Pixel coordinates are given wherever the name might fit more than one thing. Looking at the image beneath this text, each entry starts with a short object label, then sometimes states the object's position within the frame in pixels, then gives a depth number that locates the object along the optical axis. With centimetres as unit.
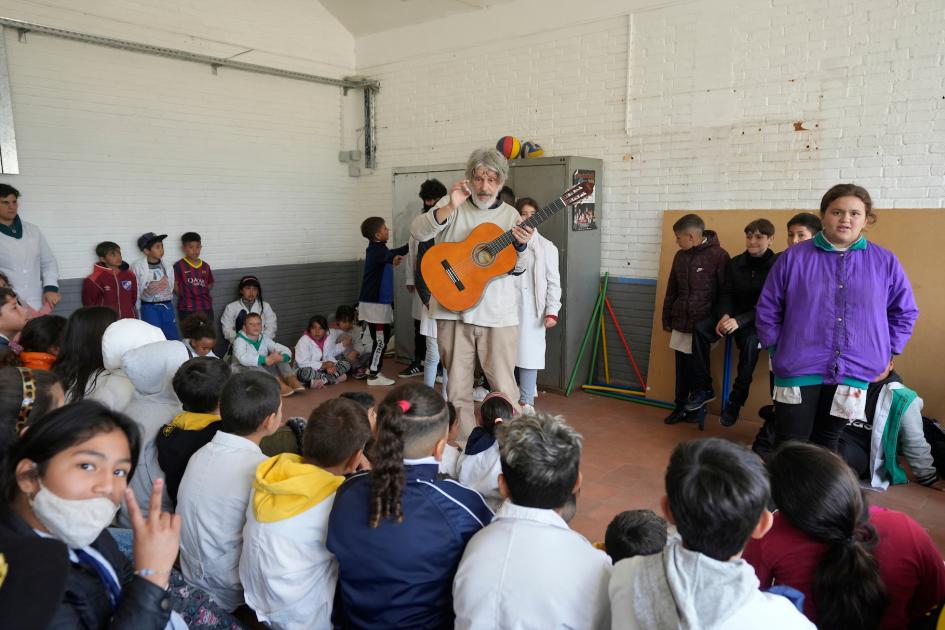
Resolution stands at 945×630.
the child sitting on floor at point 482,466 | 251
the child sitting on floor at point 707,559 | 122
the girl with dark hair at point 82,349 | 283
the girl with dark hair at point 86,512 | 126
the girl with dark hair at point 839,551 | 152
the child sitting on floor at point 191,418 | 232
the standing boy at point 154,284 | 588
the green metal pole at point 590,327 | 565
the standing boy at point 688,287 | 468
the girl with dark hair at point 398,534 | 167
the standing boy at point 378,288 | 613
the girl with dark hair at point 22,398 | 165
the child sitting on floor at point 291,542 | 186
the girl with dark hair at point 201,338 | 446
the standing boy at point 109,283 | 566
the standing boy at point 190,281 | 619
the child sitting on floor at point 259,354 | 588
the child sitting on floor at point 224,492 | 207
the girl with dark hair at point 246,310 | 638
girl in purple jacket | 283
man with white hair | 360
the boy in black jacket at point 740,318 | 442
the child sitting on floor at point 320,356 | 606
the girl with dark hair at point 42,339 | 303
